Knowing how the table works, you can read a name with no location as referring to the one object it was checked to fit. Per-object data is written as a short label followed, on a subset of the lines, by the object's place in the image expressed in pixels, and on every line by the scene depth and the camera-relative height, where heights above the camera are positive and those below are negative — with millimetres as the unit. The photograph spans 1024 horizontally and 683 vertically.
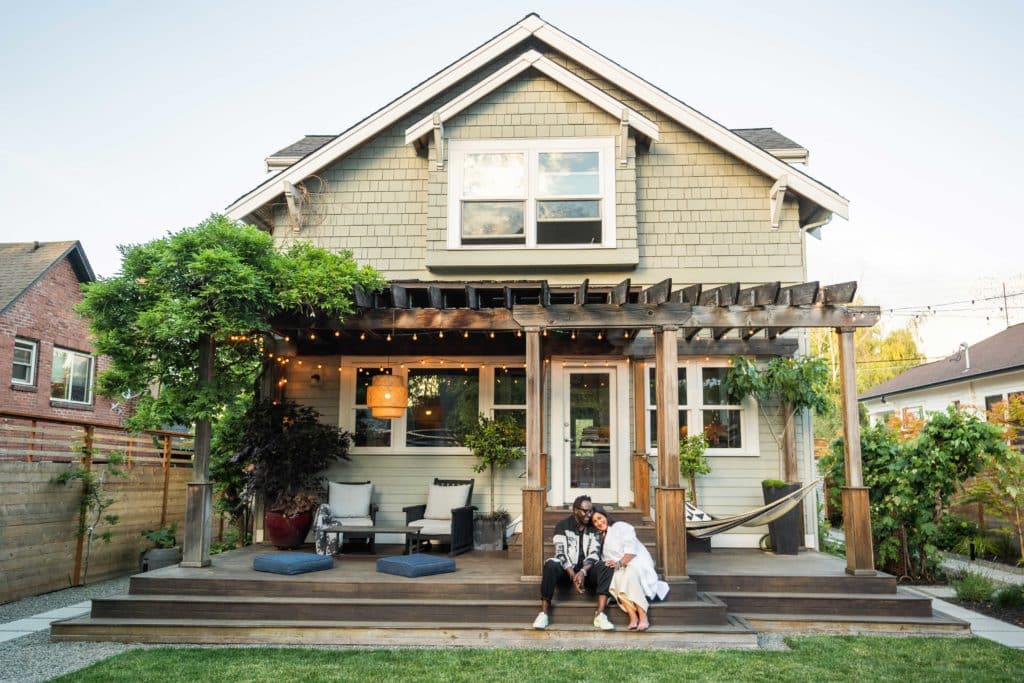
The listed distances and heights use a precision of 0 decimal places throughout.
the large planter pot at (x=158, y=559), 8758 -1564
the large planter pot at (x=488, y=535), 8430 -1203
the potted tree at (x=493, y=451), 8438 -218
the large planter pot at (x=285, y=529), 8203 -1110
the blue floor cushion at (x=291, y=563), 6516 -1210
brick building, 14492 +2071
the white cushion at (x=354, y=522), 8336 -1051
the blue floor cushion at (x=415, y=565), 6414 -1211
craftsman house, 8977 +2471
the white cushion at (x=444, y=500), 8531 -812
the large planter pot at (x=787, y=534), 8148 -1139
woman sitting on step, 5824 -1142
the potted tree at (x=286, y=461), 8258 -352
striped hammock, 7031 -842
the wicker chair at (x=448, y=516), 7844 -975
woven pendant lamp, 7863 +408
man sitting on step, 5852 -1111
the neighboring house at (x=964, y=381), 13883 +1195
